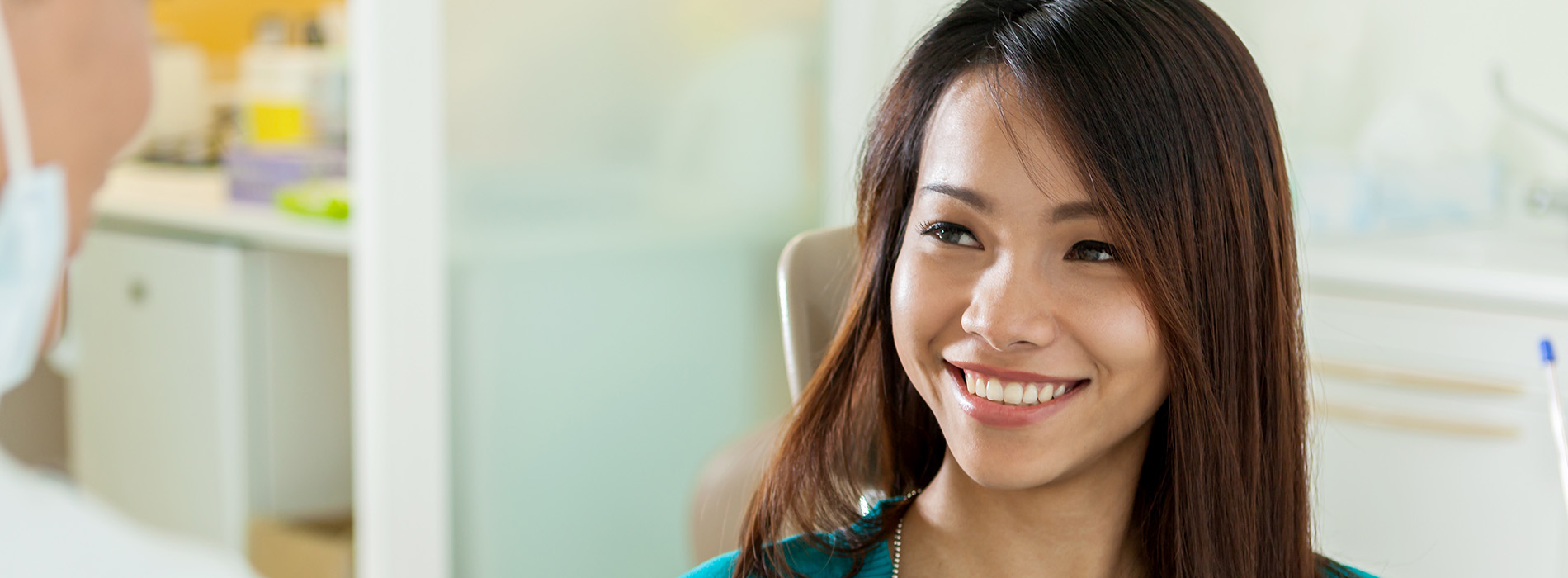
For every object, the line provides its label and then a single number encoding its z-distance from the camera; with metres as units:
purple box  2.32
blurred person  1.37
